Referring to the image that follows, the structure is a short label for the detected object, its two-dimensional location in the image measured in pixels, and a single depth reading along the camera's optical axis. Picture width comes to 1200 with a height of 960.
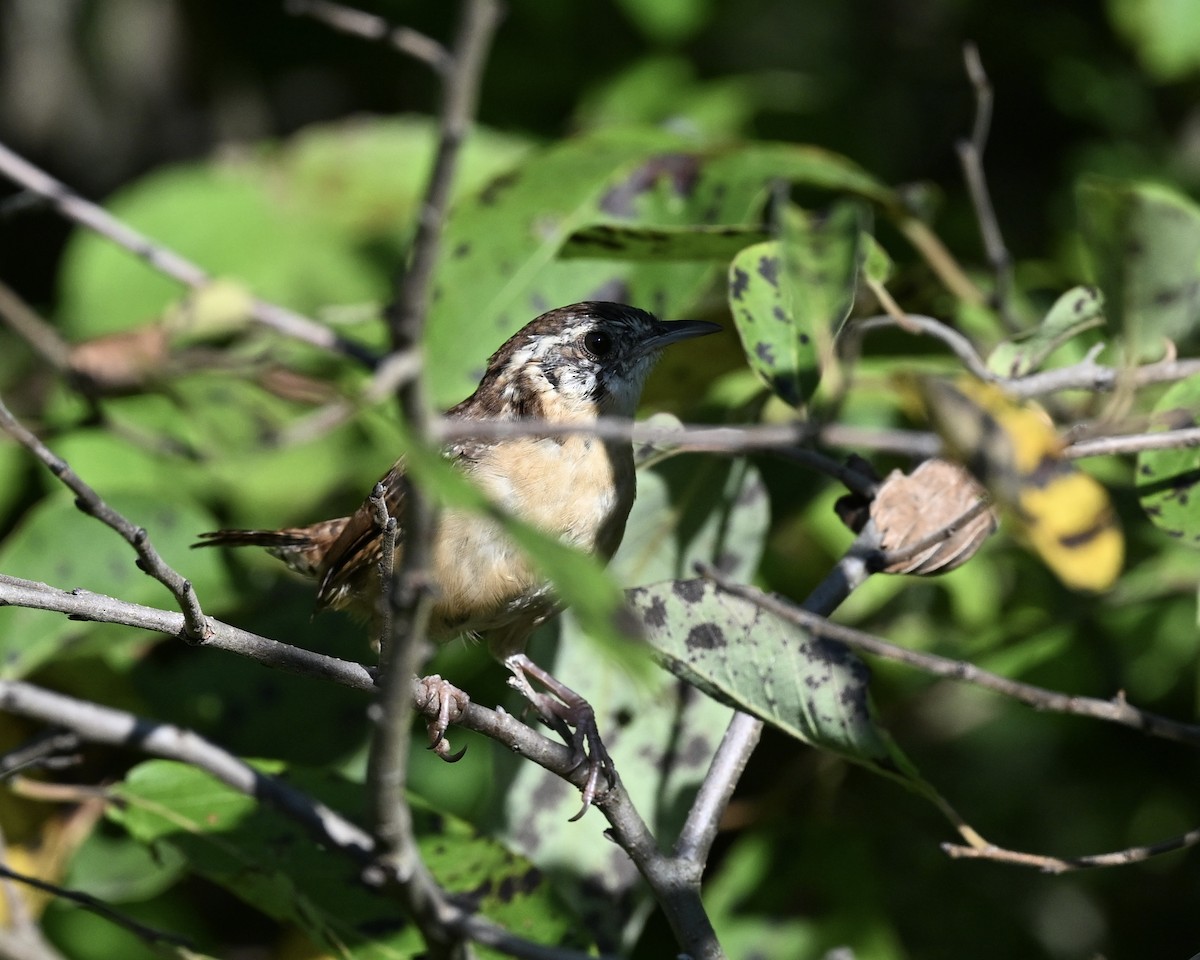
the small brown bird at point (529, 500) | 5.62
